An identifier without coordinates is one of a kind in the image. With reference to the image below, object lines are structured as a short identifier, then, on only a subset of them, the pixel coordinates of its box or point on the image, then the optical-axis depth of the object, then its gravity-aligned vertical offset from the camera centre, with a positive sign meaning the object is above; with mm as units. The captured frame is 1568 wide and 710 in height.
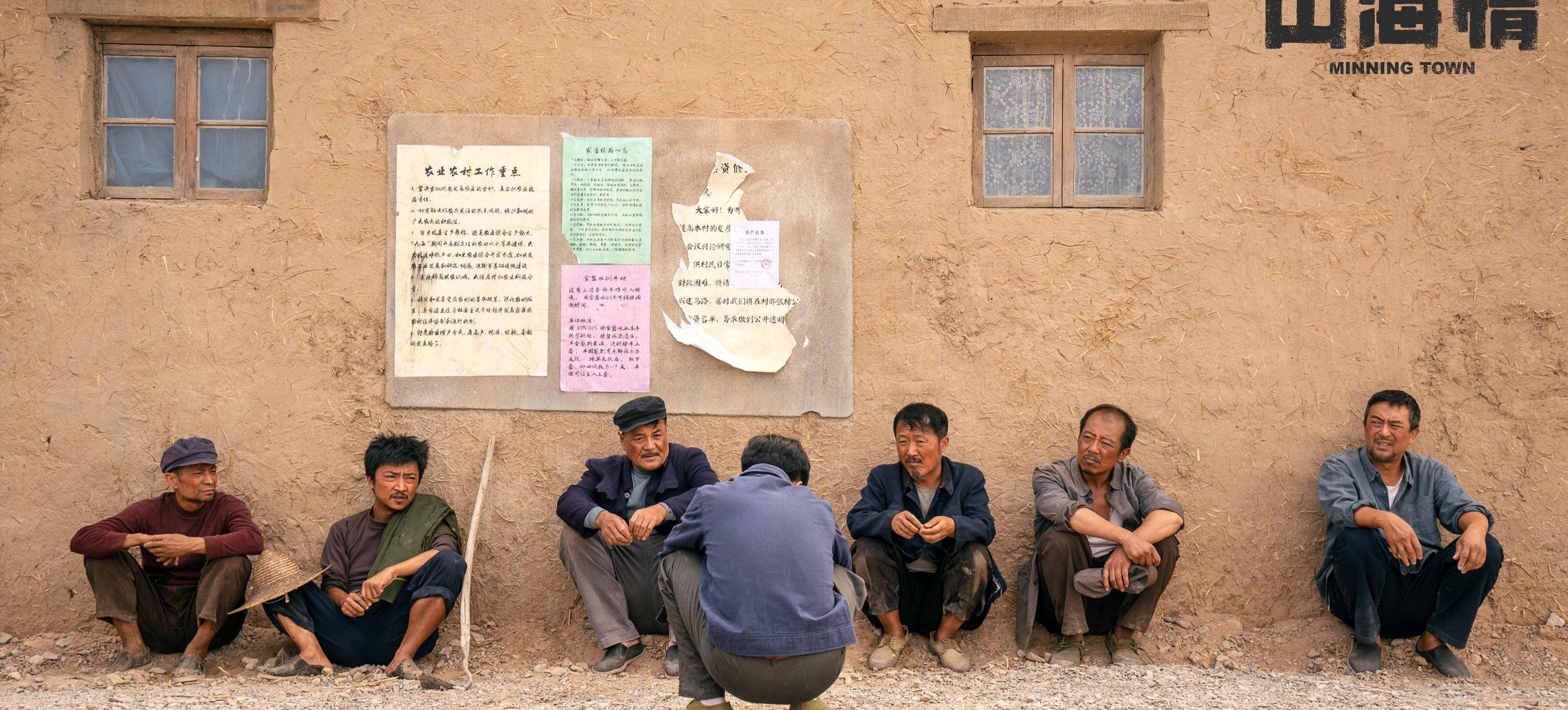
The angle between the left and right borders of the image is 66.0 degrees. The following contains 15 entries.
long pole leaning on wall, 5047 -764
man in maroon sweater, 4844 -887
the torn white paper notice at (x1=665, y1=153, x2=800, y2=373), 5430 +246
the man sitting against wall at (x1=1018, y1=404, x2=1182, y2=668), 4867 -772
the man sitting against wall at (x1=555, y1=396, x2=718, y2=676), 4984 -691
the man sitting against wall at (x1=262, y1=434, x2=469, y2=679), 4828 -947
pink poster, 5441 +101
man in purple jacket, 3633 -742
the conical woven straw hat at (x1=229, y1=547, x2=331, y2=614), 4855 -931
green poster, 5473 +697
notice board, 5434 +398
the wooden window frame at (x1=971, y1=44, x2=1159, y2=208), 5613 +1156
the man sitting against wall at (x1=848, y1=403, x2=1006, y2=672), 4895 -782
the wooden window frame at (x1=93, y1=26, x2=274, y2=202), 5590 +1205
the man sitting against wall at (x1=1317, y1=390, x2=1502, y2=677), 4742 -746
